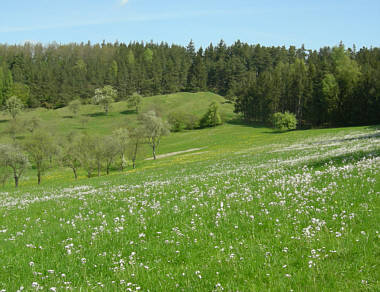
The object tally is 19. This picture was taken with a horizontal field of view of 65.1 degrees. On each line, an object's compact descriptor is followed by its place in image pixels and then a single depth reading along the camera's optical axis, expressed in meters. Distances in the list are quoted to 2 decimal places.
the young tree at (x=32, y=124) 113.44
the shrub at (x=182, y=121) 133.50
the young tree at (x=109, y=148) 62.28
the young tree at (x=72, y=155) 62.62
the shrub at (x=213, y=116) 133.00
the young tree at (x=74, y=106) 157.61
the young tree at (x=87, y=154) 62.09
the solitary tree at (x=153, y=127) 76.06
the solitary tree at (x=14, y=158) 53.12
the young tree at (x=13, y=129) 106.81
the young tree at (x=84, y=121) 138.52
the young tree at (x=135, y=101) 158.25
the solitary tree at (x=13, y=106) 140.25
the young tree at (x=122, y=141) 66.13
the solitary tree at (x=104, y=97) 163.38
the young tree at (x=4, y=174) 56.92
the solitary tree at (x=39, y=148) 57.31
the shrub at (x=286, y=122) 105.75
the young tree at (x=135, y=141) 73.29
